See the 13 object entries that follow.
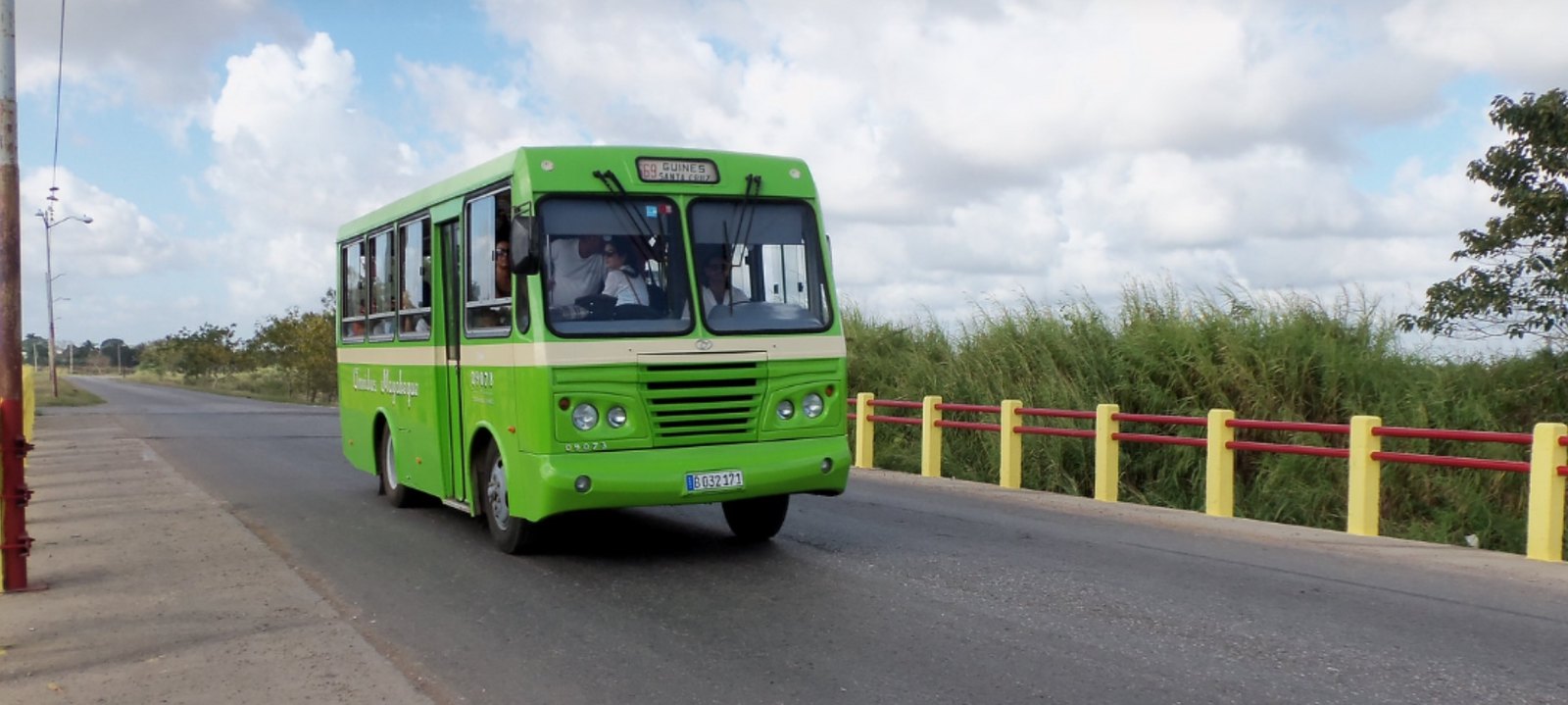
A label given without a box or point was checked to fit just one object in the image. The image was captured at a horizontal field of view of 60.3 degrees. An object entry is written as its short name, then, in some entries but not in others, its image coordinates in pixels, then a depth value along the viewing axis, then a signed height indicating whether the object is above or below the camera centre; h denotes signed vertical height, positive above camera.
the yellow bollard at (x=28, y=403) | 17.86 -1.02
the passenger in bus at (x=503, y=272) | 9.12 +0.38
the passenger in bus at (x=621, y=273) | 8.93 +0.36
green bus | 8.63 -0.07
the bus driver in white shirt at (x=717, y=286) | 9.06 +0.27
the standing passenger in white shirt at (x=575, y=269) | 8.78 +0.38
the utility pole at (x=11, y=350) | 8.38 -0.16
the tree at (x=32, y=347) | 119.74 -1.76
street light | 60.56 +3.04
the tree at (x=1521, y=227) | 14.80 +1.07
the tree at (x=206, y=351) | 76.75 -1.30
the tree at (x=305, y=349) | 59.91 -0.93
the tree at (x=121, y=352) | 183.25 -3.16
